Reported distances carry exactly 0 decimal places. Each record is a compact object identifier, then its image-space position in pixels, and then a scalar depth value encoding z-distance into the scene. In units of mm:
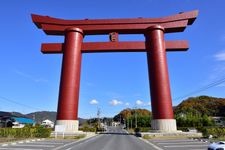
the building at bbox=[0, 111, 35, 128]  39416
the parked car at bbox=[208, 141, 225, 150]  7487
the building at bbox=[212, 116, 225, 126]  57916
